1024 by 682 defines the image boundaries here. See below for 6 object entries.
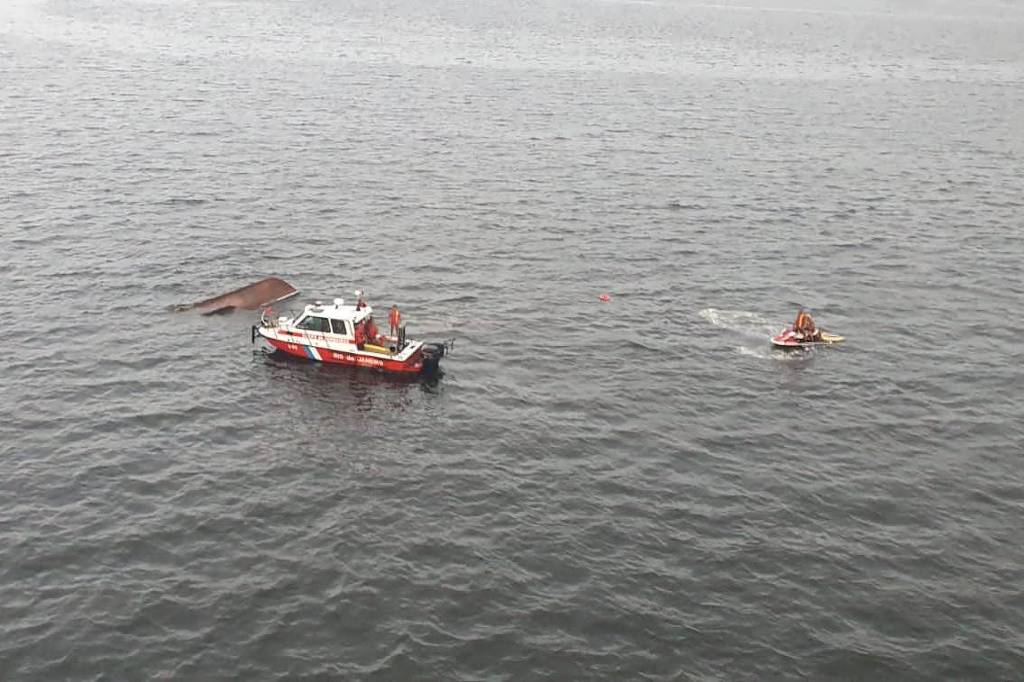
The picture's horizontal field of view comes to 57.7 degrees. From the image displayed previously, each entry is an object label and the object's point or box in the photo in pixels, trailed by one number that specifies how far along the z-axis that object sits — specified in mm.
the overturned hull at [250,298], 58719
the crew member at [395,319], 52750
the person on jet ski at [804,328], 55406
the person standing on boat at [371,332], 52156
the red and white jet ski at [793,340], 55344
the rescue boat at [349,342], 51125
